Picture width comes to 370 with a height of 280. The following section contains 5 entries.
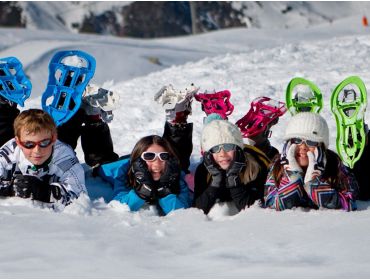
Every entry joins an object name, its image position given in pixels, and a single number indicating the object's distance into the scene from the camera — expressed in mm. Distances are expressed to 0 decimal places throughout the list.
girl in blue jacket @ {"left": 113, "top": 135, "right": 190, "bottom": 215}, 8687
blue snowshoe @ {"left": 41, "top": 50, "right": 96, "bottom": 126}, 9820
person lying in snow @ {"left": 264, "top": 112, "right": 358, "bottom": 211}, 8031
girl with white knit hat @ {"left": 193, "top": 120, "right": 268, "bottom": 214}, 8484
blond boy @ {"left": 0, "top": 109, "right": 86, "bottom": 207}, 8305
